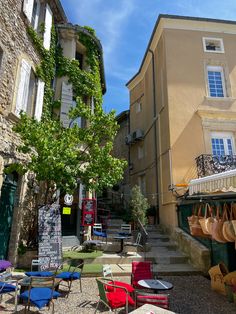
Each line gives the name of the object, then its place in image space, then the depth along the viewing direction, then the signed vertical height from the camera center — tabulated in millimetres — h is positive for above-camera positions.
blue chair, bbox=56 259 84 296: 6062 -1393
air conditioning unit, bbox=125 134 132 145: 19728 +6437
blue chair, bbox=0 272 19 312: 5089 -1383
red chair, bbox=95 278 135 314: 4672 -1537
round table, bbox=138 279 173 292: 5140 -1393
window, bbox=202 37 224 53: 14608 +10419
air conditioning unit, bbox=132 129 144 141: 18688 +6362
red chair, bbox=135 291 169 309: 4482 -1465
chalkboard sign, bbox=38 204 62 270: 7770 -582
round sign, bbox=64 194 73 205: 11016 +871
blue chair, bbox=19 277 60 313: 4539 -1436
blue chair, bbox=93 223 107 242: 11227 -596
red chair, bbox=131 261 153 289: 6195 -1332
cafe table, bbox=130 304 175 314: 3363 -1261
